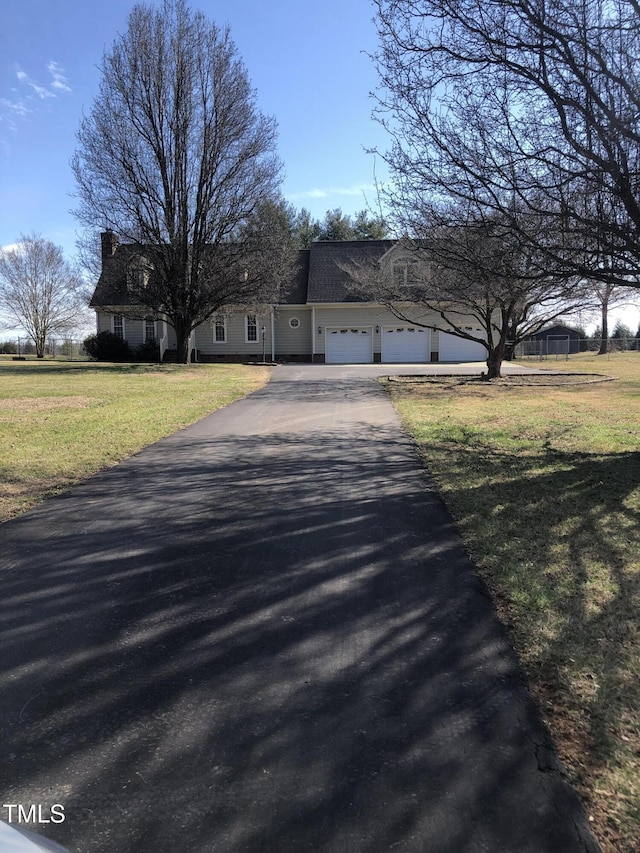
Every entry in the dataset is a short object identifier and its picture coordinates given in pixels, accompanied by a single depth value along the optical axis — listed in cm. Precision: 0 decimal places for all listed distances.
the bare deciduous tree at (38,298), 4522
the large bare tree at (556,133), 678
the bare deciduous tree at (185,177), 2536
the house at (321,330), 3575
